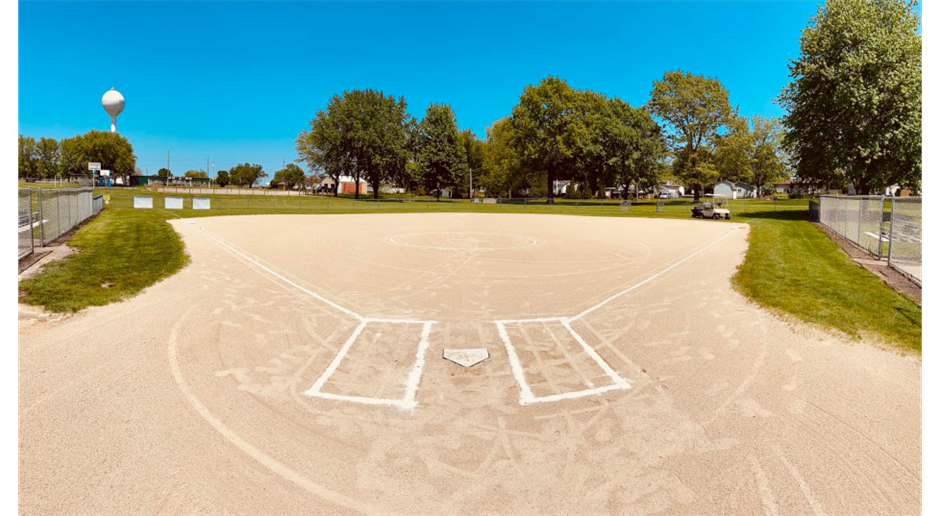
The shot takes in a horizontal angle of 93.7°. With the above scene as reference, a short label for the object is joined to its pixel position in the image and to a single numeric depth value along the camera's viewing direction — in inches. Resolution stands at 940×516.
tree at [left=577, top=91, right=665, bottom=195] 2519.7
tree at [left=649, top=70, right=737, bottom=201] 2332.4
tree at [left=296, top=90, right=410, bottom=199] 2839.6
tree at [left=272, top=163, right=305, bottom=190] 5433.1
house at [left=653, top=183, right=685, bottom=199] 4992.1
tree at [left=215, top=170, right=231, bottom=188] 5968.0
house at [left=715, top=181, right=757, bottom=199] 3878.0
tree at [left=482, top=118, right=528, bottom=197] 2859.3
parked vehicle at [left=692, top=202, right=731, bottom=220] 1481.3
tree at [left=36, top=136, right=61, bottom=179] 4923.7
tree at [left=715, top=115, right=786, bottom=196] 2304.0
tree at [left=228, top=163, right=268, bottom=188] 5629.9
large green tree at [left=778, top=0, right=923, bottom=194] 1081.4
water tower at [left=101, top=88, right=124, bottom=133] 4443.9
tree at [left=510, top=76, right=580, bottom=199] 2615.7
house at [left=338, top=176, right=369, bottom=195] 5172.2
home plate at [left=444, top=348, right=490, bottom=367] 246.5
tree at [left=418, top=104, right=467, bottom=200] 3120.1
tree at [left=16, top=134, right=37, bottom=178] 4704.7
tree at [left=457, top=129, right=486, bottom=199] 3767.2
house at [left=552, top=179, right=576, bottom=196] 5024.6
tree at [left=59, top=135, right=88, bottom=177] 4158.5
